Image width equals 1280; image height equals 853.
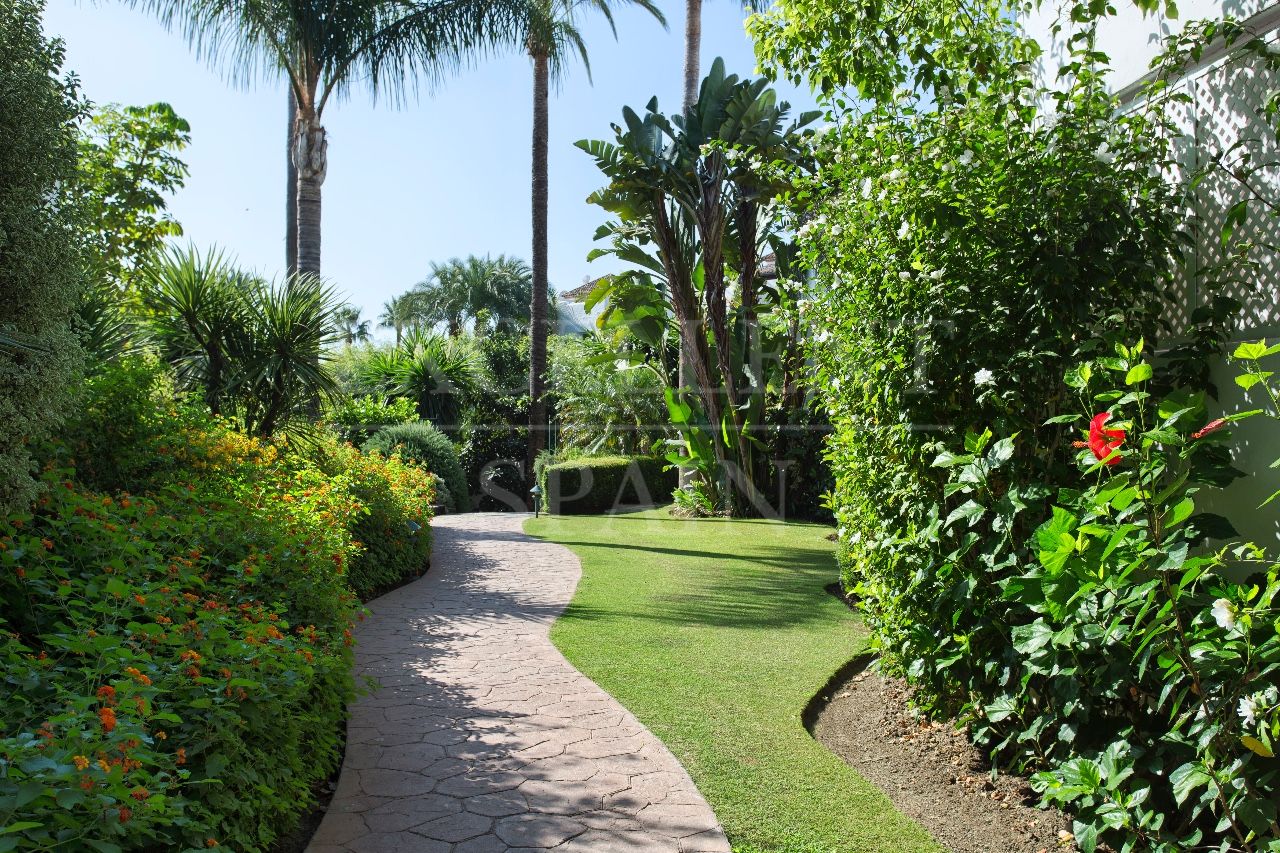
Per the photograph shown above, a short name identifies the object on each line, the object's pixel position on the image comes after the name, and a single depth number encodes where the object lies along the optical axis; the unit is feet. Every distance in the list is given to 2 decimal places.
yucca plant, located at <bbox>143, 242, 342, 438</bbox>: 32.19
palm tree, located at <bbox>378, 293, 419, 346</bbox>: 207.21
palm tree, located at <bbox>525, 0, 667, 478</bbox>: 62.69
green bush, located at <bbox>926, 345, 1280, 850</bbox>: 9.99
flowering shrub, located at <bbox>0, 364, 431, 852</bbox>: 8.43
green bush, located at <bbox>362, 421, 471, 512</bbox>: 59.06
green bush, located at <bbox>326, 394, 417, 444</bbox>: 62.54
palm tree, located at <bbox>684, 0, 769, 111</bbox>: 63.77
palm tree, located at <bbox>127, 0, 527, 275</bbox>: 45.80
